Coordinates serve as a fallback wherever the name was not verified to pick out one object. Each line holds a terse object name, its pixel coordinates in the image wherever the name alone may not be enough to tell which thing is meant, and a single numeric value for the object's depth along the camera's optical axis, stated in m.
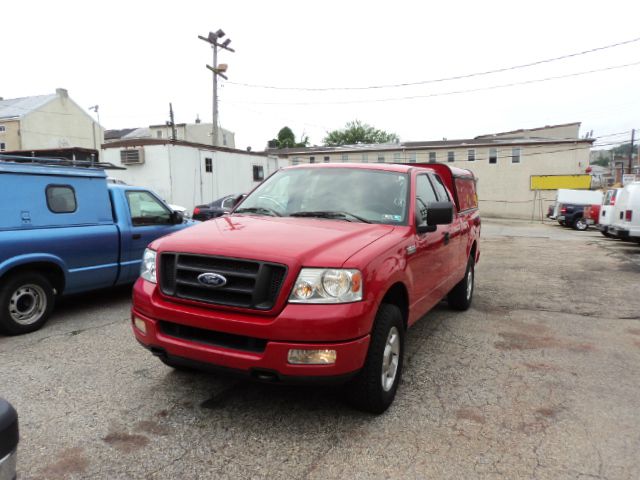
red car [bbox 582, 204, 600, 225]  23.12
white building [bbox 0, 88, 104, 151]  40.44
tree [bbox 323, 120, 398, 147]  68.88
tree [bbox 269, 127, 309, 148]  71.62
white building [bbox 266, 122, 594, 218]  40.00
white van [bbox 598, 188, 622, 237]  15.69
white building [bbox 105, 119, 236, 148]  54.69
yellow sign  37.47
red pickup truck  2.80
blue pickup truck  4.88
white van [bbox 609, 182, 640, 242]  13.51
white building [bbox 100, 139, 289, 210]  15.80
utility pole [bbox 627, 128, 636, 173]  55.42
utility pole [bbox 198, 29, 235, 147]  23.20
